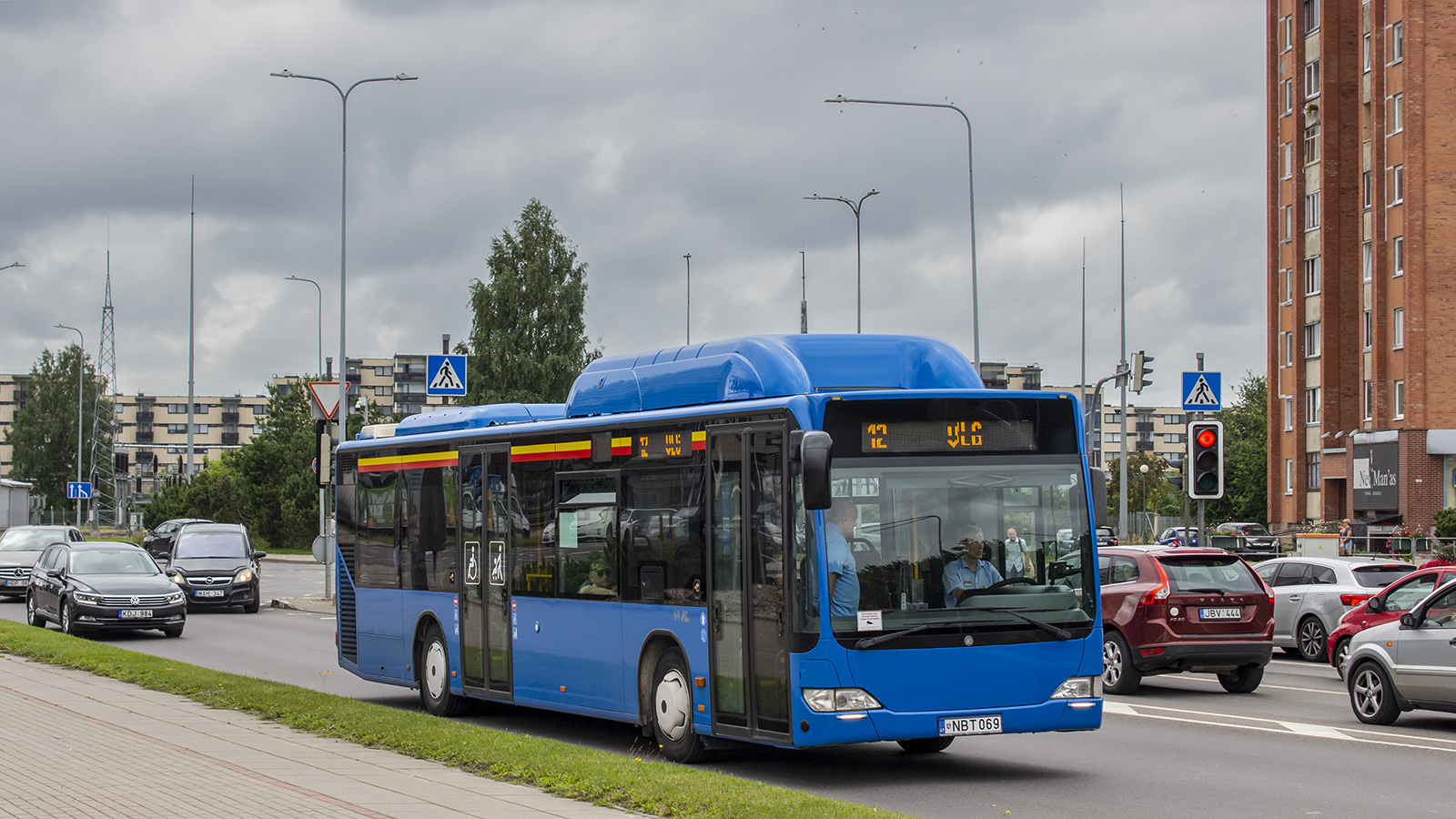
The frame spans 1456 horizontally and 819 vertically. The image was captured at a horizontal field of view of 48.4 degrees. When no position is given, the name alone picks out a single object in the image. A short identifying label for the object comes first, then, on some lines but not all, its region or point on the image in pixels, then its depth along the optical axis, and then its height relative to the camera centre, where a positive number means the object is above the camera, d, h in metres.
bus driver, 10.49 -0.69
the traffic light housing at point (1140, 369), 33.16 +1.96
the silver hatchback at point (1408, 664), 13.83 -1.76
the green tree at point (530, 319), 68.25 +6.24
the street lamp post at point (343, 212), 34.75 +5.57
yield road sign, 28.50 +1.21
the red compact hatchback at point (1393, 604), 18.03 -1.64
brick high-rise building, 56.19 +7.73
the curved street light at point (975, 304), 36.56 +3.64
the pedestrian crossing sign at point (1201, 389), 27.92 +1.29
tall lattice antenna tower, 92.81 +1.31
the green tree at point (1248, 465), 86.75 -0.05
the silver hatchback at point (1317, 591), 22.48 -1.77
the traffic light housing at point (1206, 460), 19.69 +0.06
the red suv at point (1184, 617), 16.98 -1.62
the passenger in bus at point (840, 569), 10.27 -0.66
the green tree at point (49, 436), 126.69 +2.33
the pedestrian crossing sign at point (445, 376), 28.36 +1.58
